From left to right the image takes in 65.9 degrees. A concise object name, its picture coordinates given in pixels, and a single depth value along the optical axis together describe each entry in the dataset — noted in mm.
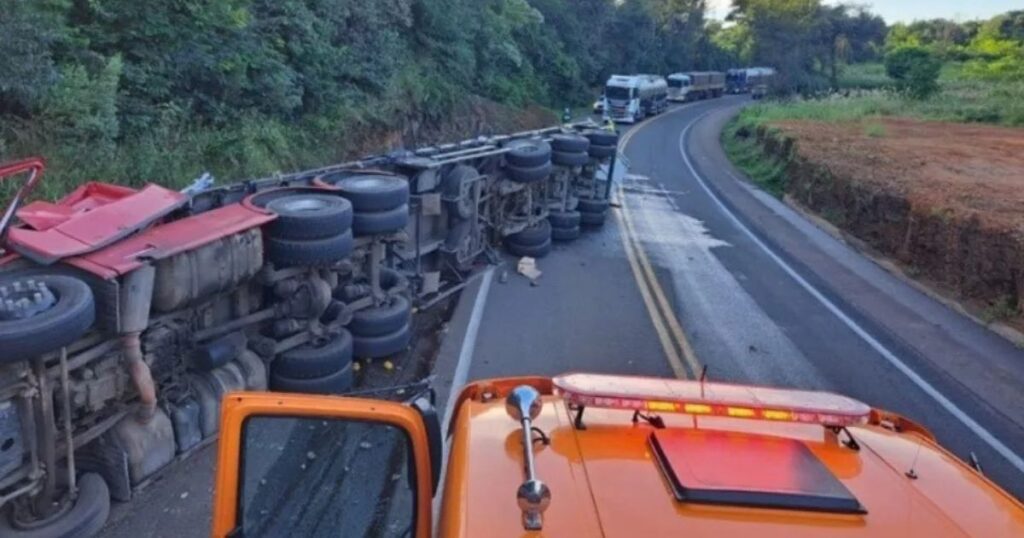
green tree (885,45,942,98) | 45938
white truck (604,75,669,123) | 42750
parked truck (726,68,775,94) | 64562
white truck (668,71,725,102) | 57344
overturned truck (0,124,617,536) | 4742
